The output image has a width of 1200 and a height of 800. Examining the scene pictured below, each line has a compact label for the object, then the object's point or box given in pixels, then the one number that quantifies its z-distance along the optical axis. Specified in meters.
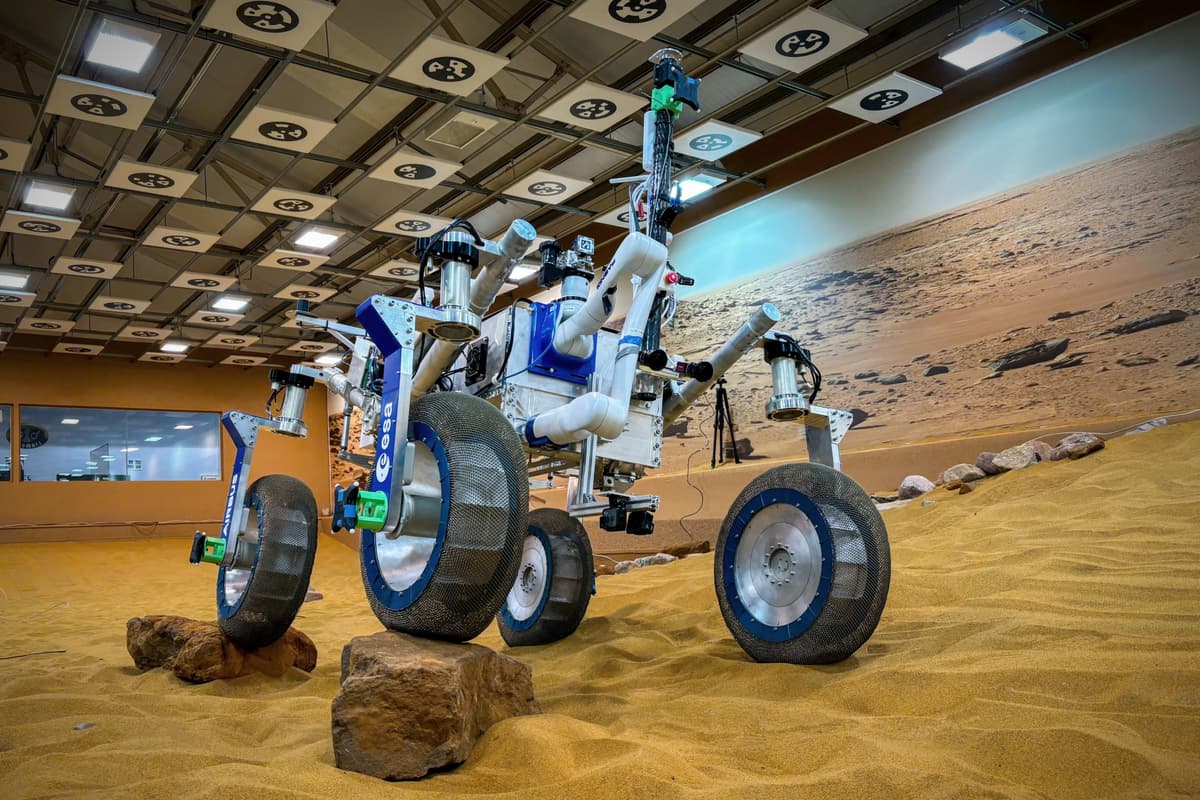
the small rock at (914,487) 6.20
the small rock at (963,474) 5.80
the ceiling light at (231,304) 11.77
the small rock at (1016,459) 5.57
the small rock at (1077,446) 5.31
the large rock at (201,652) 3.24
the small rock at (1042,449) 5.58
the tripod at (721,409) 3.81
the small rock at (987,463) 5.72
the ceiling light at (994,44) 6.40
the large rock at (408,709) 1.87
